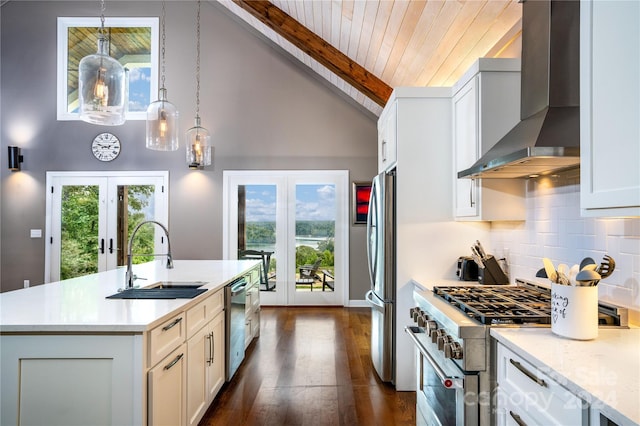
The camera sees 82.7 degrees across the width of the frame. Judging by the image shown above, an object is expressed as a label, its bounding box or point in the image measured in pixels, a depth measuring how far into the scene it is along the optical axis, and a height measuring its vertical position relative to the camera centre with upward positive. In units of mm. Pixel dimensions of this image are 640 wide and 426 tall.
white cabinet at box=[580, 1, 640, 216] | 1043 +346
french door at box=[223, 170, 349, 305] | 5734 -165
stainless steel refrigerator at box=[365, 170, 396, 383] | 2910 -491
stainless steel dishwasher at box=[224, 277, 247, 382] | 2844 -872
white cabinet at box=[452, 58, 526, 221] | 2240 +595
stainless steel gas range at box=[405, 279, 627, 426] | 1473 -544
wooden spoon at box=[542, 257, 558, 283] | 1399 -207
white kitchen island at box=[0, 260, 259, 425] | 1561 -661
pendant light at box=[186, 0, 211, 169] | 4465 +876
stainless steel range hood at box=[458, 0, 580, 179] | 1527 +571
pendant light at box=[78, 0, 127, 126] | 2520 +924
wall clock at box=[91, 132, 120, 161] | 5777 +1112
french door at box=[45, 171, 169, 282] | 5719 -1
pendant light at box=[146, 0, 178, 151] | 3492 +897
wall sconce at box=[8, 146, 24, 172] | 5656 +911
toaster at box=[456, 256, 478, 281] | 2684 -381
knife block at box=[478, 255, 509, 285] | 2516 -385
